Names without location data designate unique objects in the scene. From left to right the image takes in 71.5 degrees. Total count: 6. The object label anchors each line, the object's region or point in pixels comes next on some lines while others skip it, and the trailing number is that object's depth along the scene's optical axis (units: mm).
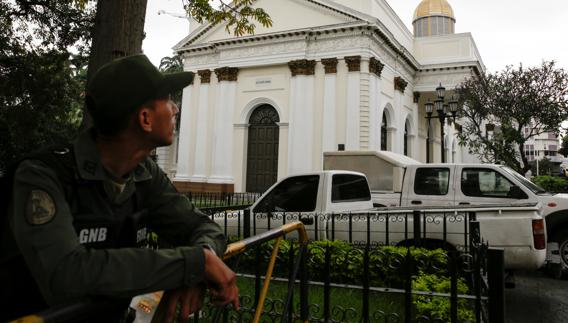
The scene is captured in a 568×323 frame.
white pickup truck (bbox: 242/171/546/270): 5422
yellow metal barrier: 1077
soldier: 1160
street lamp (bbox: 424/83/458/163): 17047
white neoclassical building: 20641
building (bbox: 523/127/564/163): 81625
